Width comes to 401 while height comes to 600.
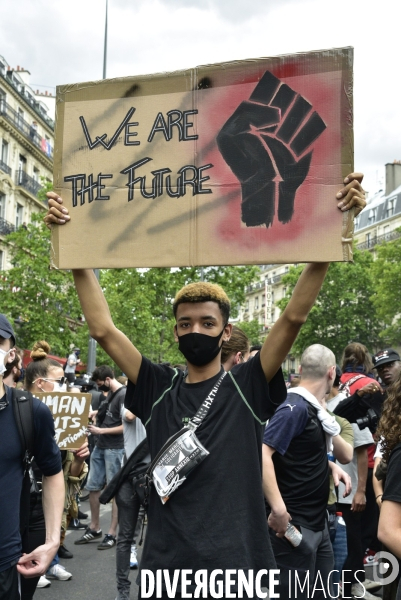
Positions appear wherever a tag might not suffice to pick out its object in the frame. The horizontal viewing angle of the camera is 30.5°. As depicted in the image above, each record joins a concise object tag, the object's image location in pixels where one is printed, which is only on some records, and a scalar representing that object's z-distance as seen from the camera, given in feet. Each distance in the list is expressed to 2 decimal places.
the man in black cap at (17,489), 10.52
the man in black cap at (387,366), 21.84
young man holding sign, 9.14
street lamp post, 74.57
